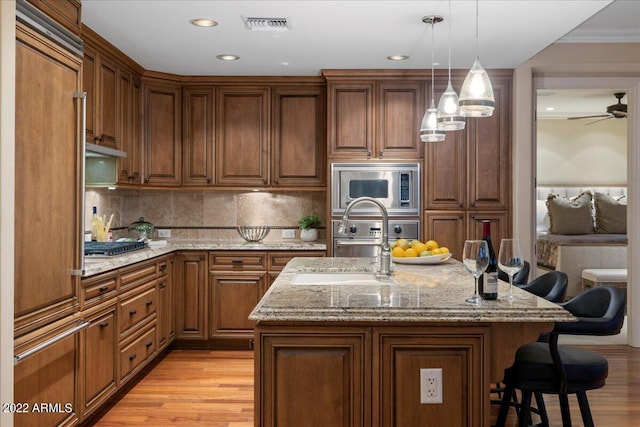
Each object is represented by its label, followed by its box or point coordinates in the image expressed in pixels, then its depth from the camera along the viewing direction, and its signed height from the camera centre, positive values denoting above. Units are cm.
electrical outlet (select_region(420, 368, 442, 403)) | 194 -59
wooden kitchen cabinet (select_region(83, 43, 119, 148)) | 380 +84
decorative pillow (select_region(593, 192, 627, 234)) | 773 +1
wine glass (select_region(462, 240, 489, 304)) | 196 -15
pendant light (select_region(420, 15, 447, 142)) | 316 +49
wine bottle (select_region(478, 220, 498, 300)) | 203 -24
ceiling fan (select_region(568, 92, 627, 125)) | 670 +125
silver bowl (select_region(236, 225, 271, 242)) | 532 -17
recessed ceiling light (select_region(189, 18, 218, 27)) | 357 +122
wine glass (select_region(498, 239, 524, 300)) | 206 -16
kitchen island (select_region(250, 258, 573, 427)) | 194 -52
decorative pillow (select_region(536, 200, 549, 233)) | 823 -2
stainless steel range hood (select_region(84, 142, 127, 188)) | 425 +33
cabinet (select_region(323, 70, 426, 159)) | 490 +86
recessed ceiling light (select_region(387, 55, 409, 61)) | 443 +124
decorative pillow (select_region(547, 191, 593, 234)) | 767 -1
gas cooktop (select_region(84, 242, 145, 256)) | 345 -21
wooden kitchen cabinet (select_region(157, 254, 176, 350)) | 439 -70
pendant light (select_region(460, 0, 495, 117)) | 227 +50
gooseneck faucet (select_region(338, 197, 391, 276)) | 256 -15
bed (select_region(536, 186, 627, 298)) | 709 -31
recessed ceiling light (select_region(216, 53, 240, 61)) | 440 +124
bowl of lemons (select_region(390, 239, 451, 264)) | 306 -21
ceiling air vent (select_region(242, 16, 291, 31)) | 355 +122
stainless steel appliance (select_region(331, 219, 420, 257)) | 483 -16
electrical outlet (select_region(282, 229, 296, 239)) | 546 -19
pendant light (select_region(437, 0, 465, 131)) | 275 +50
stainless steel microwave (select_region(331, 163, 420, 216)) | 487 +26
